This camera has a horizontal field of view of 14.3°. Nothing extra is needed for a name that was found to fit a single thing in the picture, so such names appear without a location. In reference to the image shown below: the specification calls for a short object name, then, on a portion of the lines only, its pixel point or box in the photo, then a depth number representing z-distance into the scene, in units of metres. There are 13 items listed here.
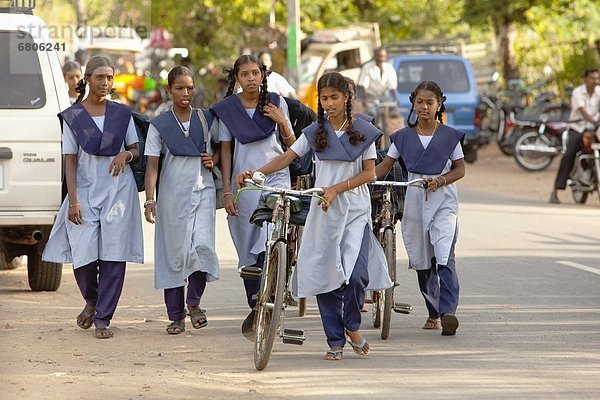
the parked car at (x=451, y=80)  43.94
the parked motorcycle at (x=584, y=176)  31.05
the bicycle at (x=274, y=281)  12.46
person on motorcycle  31.40
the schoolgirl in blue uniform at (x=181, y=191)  14.66
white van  16.19
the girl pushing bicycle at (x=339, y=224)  12.99
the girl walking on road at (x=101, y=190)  14.70
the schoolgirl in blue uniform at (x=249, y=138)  14.66
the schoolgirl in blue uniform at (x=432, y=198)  14.77
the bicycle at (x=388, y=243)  14.08
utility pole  50.51
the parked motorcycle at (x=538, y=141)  39.56
